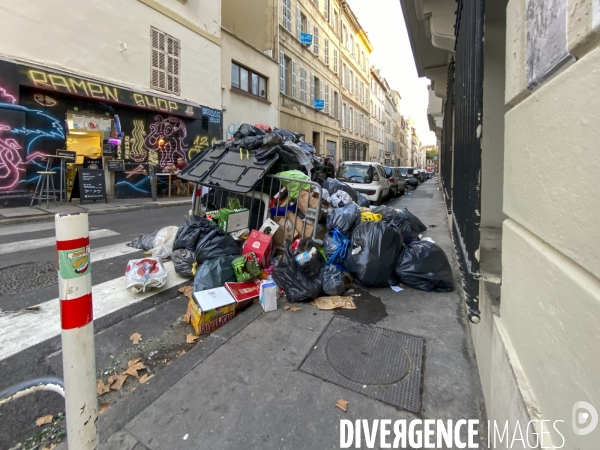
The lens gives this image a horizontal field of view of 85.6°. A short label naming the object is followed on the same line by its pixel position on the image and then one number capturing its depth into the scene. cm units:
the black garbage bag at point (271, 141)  471
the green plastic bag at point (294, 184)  431
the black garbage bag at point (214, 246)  390
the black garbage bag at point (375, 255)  363
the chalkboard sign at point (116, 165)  1115
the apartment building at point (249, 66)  1582
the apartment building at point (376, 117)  4131
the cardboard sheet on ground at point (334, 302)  324
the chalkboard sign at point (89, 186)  954
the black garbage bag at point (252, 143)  486
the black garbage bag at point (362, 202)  609
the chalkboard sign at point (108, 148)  1098
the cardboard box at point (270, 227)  420
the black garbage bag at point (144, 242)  522
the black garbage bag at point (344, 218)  414
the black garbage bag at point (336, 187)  588
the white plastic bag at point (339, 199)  492
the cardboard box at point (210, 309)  290
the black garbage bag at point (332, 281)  345
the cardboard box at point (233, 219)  433
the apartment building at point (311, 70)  1989
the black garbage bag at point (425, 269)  365
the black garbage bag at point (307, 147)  598
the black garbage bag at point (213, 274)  338
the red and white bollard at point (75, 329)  134
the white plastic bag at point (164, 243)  468
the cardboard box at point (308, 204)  422
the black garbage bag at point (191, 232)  407
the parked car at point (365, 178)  1073
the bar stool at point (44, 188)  888
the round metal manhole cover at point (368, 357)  223
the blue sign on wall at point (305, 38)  2112
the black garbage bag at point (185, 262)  404
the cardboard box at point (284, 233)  427
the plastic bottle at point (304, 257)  342
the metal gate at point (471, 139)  175
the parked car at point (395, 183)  1486
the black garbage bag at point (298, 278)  334
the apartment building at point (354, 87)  2997
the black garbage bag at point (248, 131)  532
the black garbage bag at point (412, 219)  528
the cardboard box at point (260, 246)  389
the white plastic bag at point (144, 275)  358
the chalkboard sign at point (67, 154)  925
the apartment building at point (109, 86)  879
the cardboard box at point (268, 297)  315
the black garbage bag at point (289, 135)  606
